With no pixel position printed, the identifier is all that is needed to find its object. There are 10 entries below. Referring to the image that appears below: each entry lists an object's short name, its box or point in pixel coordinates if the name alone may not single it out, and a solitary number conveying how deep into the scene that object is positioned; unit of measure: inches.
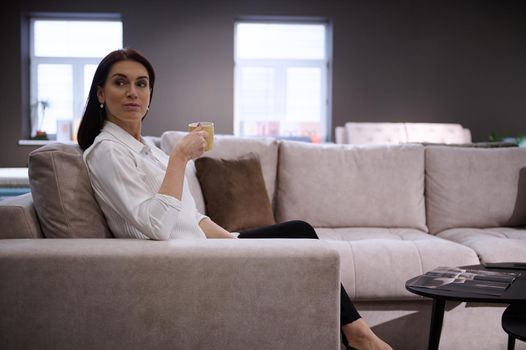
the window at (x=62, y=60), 292.7
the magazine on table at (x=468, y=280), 63.6
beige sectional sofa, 48.4
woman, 55.4
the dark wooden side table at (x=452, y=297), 59.4
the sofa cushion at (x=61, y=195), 56.7
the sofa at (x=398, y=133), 260.7
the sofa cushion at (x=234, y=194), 104.7
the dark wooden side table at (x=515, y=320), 56.9
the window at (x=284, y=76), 293.0
